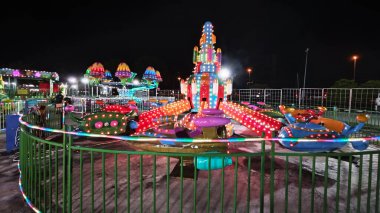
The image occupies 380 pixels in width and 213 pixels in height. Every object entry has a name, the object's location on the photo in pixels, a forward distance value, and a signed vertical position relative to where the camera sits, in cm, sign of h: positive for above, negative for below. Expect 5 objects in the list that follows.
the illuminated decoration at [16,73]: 2911 +251
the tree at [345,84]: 2639 +164
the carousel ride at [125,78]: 2288 +196
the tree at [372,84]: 2405 +150
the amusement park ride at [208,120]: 662 -64
